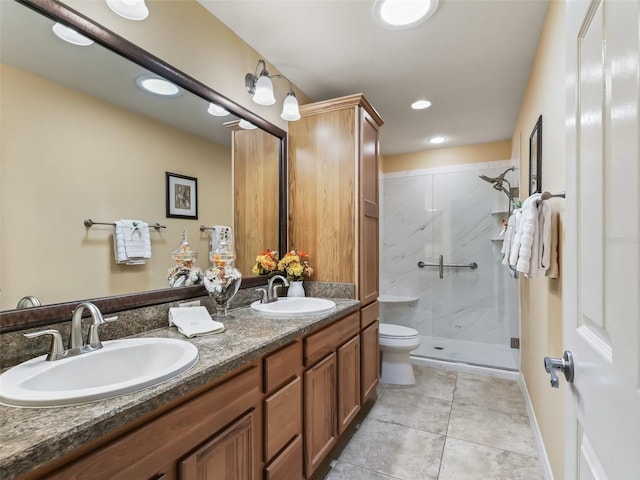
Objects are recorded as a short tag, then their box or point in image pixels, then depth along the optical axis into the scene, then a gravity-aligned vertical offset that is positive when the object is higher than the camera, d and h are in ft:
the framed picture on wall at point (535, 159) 5.91 +1.57
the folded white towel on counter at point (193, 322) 3.98 -1.10
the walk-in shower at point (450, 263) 11.51 -1.01
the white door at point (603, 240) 1.48 -0.02
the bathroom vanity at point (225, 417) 1.97 -1.57
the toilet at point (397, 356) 8.82 -3.36
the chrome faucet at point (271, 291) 6.13 -1.03
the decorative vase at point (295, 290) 6.82 -1.10
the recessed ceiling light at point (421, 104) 8.55 +3.66
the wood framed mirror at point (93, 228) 3.21 +0.17
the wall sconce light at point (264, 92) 5.83 +2.79
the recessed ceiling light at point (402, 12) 5.02 +3.70
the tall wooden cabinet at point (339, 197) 6.88 +0.93
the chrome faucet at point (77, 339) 2.96 -0.97
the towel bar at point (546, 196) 4.25 +0.56
